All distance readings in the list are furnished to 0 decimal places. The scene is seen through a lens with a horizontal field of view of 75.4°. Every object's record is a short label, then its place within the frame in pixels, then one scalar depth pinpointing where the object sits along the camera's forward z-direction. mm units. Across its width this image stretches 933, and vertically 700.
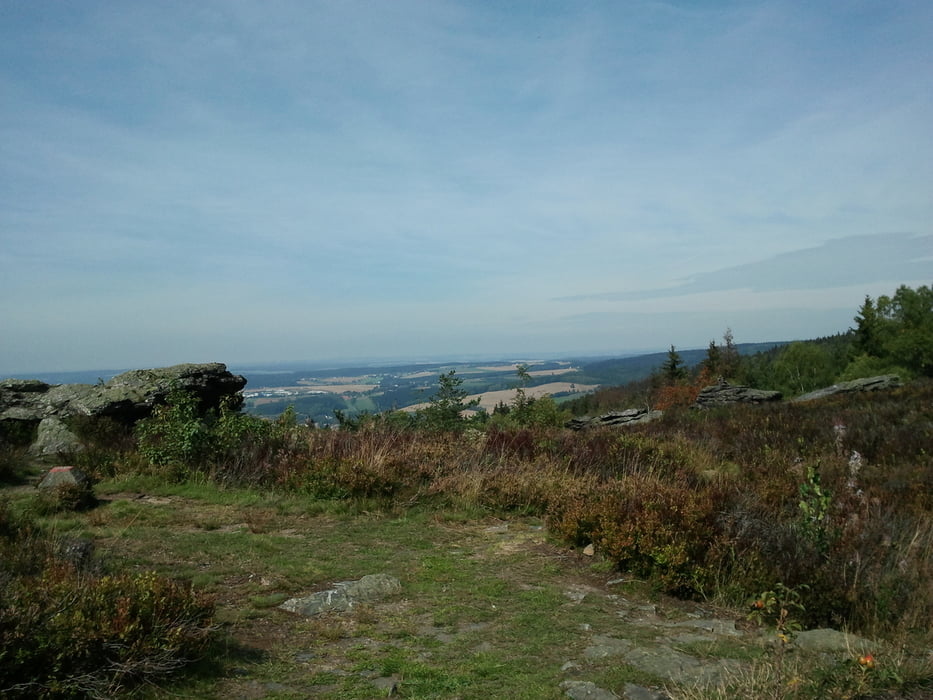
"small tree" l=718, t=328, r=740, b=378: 69812
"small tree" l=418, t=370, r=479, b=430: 16797
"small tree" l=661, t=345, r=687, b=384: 71562
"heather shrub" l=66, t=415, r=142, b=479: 10312
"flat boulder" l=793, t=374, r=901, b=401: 24422
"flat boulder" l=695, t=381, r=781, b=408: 27531
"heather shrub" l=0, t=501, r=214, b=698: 3049
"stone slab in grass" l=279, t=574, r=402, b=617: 5027
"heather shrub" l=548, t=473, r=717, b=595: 5695
